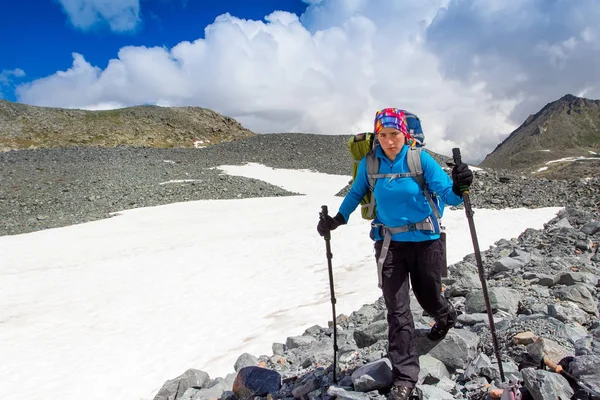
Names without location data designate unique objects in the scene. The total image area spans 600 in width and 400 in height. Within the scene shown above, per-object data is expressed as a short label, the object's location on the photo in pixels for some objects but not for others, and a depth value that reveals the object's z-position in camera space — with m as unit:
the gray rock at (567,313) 4.97
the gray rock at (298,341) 6.81
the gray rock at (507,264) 8.18
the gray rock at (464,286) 6.84
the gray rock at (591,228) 10.97
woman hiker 3.94
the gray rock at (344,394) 3.86
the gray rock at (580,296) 5.56
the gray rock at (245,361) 6.55
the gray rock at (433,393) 3.71
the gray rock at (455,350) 4.34
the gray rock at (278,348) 6.97
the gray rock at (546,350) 3.88
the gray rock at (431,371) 4.11
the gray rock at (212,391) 5.54
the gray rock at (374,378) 3.98
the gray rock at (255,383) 4.84
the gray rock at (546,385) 3.27
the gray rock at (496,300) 5.63
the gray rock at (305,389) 4.52
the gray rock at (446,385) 3.97
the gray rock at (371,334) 5.61
